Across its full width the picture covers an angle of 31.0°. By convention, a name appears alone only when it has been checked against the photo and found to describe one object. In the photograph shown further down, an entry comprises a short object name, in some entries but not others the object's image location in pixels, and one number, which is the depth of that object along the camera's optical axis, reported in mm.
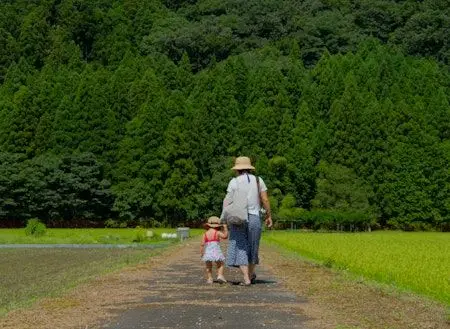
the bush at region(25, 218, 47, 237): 52250
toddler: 12898
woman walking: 12508
